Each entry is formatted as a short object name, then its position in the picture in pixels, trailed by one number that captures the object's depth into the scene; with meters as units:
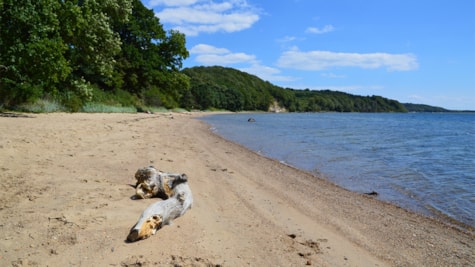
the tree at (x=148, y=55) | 40.19
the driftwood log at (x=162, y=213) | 3.72
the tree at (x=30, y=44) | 14.73
